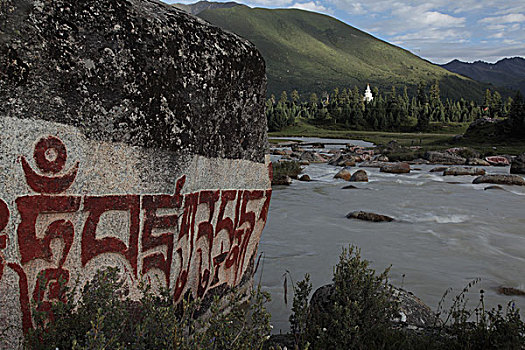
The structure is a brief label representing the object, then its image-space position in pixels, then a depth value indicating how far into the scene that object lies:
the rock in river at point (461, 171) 21.44
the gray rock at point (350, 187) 16.25
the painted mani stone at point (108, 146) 2.72
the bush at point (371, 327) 3.59
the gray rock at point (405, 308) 4.39
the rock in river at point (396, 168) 22.41
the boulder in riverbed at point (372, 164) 25.25
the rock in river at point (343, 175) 19.47
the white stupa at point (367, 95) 119.81
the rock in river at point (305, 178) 18.38
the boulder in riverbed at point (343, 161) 26.55
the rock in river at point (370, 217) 10.43
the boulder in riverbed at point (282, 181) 16.69
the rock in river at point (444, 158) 27.91
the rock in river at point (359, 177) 18.80
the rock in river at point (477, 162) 27.19
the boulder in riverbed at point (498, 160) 27.16
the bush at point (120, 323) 2.59
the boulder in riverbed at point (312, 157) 28.58
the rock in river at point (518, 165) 22.33
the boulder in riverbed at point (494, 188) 16.06
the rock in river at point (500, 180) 17.45
